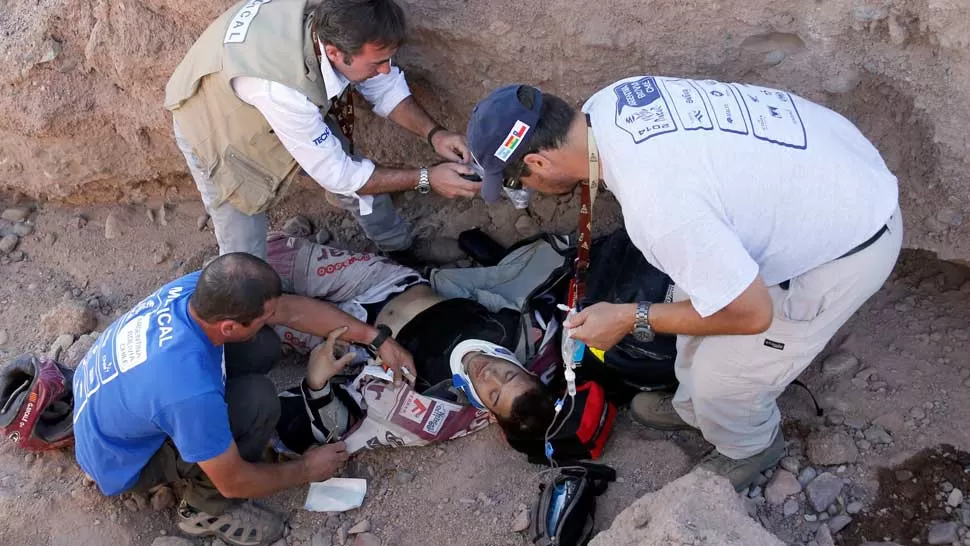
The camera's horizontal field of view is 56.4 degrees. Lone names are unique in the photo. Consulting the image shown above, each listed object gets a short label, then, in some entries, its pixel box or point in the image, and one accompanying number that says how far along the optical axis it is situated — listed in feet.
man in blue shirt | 9.81
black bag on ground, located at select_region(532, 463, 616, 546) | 10.59
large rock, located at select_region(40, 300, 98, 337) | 14.01
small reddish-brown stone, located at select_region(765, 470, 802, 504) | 10.84
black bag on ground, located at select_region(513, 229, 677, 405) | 11.85
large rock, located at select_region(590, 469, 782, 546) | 8.26
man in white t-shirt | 7.72
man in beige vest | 10.76
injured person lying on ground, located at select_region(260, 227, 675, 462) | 11.83
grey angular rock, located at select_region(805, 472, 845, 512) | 10.66
